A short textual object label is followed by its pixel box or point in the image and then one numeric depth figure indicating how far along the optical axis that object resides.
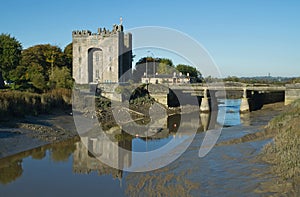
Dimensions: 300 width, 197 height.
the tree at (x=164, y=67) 84.19
